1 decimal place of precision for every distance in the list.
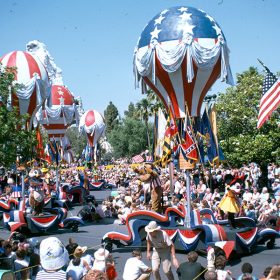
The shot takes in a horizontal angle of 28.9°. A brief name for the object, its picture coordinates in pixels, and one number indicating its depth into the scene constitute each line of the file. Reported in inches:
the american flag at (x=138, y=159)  772.6
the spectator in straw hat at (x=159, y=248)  347.6
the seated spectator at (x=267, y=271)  259.8
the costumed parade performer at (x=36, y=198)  589.3
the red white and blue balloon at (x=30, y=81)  850.8
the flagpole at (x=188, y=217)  480.5
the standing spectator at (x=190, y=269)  294.5
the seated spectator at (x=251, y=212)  590.9
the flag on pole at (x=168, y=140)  756.0
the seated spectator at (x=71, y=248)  339.0
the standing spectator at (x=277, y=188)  721.1
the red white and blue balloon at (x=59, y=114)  1286.9
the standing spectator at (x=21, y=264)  298.2
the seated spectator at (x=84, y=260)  303.6
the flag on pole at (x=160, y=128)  833.3
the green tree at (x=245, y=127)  1013.2
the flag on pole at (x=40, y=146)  856.5
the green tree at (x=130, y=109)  4043.3
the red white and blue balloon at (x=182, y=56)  703.1
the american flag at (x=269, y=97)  511.7
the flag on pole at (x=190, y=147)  514.6
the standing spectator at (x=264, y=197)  651.7
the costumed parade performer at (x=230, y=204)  488.4
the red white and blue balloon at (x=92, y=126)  1539.1
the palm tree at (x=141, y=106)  2524.6
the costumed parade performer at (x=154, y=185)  535.2
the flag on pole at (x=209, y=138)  871.7
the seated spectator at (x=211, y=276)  247.6
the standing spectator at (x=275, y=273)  234.8
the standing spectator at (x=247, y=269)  267.6
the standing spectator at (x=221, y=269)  275.7
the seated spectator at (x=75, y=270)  286.8
